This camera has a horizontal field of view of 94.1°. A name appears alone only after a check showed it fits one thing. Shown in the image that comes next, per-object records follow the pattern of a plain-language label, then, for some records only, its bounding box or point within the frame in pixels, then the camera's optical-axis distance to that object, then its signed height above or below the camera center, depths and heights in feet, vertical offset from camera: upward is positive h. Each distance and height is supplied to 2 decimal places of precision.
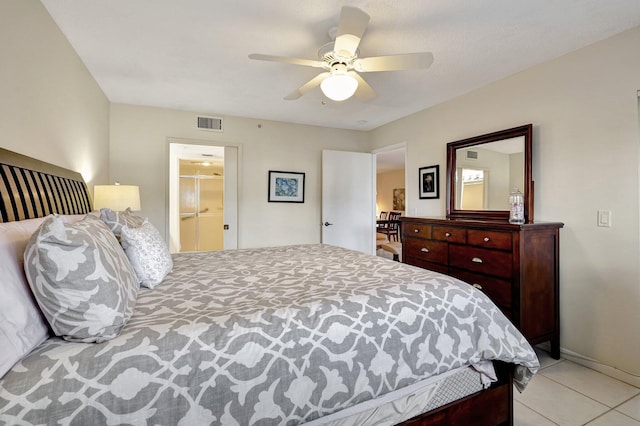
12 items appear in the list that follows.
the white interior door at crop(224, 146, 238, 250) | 13.10 +0.63
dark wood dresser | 7.13 -1.44
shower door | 19.34 +0.01
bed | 2.62 -1.52
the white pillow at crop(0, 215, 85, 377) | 2.46 -0.89
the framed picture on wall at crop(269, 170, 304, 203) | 13.80 +1.15
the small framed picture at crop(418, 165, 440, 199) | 11.54 +1.19
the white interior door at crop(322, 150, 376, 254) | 14.40 +0.57
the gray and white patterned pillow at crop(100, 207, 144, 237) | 5.11 -0.17
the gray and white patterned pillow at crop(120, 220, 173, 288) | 4.77 -0.73
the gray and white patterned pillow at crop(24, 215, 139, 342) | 2.77 -0.72
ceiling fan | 5.71 +3.11
